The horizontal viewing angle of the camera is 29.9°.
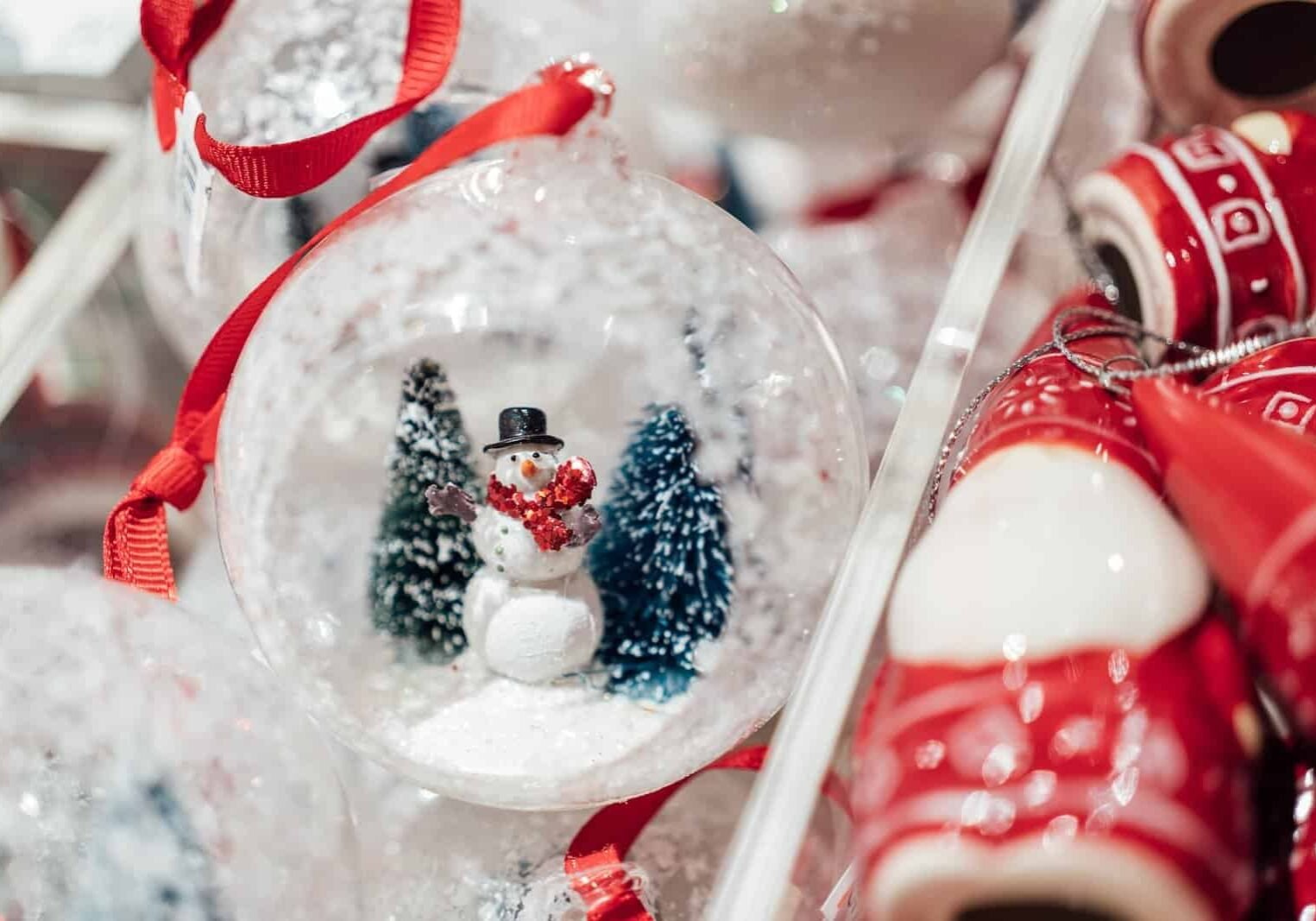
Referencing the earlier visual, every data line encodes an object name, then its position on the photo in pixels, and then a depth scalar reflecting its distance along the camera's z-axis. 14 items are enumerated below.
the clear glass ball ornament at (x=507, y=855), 0.32
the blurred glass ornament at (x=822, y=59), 0.36
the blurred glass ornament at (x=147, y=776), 0.28
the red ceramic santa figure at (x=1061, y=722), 0.24
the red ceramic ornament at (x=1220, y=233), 0.30
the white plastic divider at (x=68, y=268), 0.38
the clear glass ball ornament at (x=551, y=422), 0.30
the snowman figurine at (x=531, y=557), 0.30
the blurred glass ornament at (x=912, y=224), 0.35
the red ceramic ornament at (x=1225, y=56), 0.32
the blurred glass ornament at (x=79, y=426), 0.37
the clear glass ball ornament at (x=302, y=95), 0.33
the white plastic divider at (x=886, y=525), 0.28
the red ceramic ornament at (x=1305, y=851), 0.25
